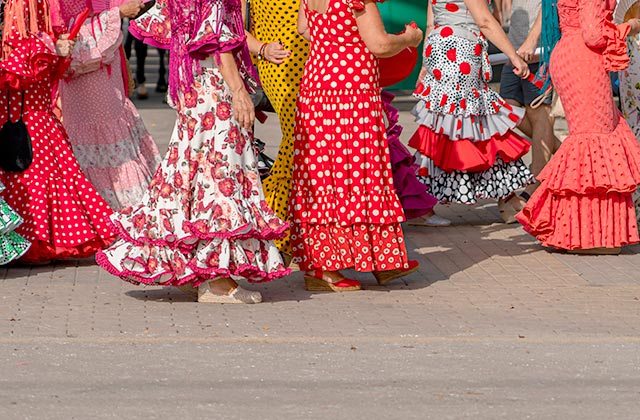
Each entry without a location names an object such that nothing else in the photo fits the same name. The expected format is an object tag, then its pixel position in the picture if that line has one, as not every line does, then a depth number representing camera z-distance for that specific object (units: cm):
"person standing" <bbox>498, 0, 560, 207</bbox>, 1801
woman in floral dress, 1245
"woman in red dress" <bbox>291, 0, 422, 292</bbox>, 1320
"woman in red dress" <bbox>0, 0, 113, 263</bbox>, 1445
